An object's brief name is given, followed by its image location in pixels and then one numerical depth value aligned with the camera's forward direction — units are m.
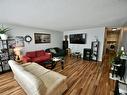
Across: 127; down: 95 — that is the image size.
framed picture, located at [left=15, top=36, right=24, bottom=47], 3.91
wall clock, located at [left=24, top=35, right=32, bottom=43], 4.29
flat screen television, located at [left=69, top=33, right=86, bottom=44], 5.28
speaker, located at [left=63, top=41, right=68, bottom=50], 6.73
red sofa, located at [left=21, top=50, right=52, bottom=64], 3.67
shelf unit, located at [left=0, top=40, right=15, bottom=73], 3.13
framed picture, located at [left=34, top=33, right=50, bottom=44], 4.85
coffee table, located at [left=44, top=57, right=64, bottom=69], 3.45
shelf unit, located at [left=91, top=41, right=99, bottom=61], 4.70
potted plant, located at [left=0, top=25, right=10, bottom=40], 2.98
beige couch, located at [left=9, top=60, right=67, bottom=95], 1.29
